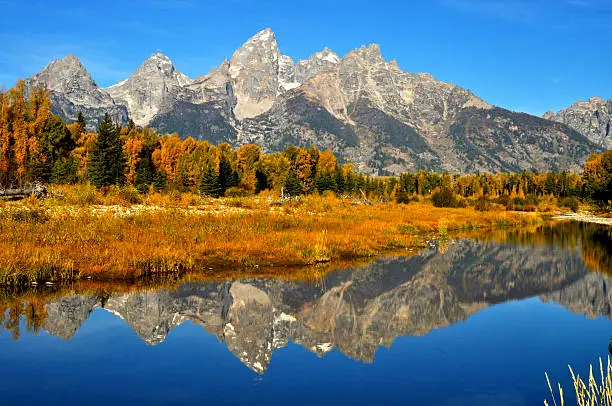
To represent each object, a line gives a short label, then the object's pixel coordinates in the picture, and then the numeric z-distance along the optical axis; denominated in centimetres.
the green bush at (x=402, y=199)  11079
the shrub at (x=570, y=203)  12286
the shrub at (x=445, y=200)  10044
